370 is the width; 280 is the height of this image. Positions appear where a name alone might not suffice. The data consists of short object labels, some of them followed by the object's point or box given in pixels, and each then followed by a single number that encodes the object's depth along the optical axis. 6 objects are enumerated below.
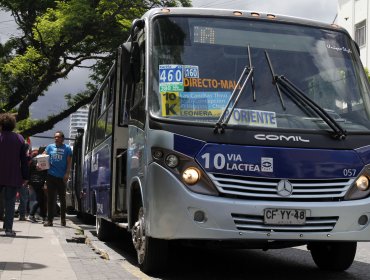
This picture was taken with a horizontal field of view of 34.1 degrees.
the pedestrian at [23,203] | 13.32
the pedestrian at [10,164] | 9.00
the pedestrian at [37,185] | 13.29
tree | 18.72
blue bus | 5.50
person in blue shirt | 11.99
